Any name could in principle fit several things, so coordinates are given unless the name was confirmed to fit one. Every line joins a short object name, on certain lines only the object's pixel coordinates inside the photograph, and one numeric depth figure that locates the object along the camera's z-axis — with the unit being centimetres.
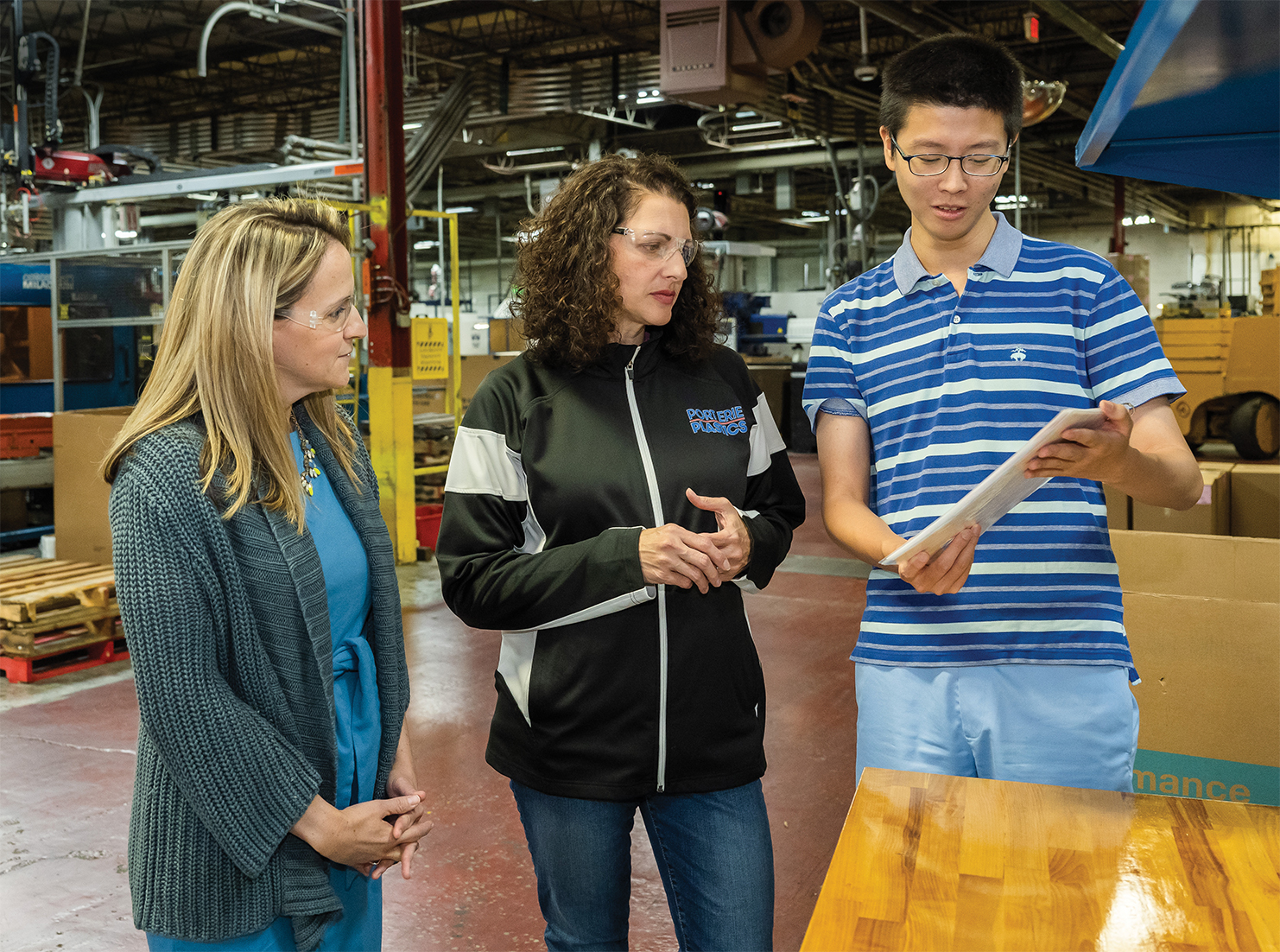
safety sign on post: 730
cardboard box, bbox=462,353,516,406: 1509
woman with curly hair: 159
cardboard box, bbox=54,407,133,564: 572
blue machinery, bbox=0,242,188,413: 805
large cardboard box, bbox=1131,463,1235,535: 376
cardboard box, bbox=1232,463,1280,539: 391
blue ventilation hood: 79
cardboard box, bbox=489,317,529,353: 1479
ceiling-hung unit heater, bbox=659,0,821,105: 692
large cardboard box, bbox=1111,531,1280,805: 245
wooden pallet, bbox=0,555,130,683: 495
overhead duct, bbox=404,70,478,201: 1073
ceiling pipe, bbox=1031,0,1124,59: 799
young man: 154
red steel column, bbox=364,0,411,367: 649
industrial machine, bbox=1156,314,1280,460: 990
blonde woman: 132
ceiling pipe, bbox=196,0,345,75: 602
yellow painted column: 697
